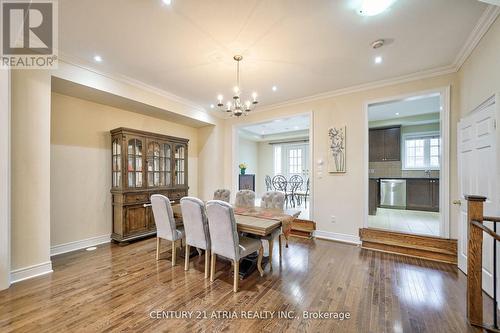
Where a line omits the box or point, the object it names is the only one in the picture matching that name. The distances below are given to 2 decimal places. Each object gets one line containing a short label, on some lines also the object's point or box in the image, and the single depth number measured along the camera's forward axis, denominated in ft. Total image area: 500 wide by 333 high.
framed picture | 13.19
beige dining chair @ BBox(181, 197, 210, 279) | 8.39
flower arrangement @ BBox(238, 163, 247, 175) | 25.75
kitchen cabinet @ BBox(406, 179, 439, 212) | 19.29
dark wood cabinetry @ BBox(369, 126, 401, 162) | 20.44
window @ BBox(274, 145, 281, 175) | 30.68
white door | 6.98
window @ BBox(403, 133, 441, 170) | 20.57
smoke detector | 8.30
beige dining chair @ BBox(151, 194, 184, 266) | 9.43
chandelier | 9.32
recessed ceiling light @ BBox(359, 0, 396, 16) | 6.23
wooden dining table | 7.88
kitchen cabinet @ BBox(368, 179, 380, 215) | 17.49
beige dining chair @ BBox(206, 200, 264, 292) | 7.52
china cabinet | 12.26
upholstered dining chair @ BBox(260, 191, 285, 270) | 11.25
